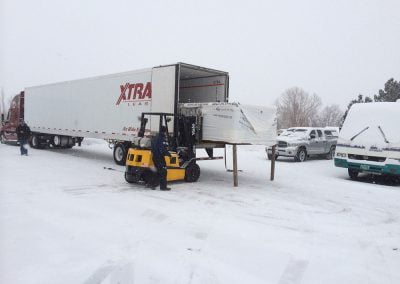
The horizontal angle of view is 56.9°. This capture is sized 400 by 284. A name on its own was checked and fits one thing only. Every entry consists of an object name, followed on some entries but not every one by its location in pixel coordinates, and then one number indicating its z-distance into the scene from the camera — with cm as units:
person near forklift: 980
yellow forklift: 1019
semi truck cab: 2449
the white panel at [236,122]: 1078
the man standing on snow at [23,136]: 1741
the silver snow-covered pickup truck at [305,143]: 1980
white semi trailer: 1278
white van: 1257
